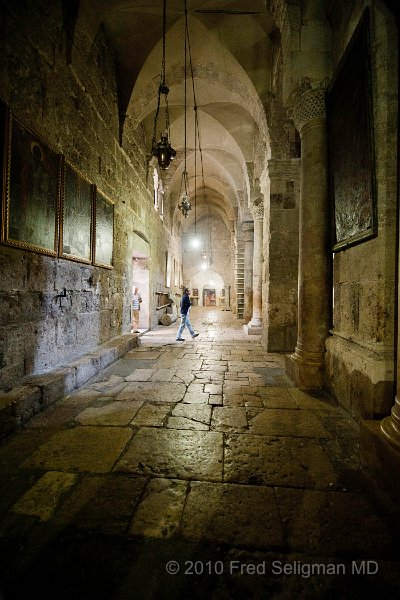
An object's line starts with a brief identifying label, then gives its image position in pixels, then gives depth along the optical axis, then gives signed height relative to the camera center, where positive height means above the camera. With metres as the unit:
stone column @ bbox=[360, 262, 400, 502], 1.68 -0.97
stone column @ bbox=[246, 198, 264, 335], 8.31 +1.09
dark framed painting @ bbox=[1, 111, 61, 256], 2.74 +1.24
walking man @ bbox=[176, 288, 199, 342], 7.36 -0.26
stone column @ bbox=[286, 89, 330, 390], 3.51 +0.80
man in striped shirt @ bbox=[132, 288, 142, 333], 8.79 -0.26
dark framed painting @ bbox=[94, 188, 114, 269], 4.78 +1.32
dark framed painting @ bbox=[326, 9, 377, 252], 2.45 +1.63
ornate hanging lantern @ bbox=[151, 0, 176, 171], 4.91 +2.74
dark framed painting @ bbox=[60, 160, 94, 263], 3.78 +1.27
